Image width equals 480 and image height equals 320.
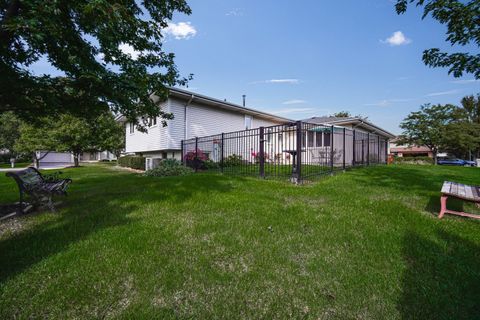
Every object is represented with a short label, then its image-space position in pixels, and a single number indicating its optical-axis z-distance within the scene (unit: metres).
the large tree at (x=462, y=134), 29.29
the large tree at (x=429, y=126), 30.53
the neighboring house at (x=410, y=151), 57.16
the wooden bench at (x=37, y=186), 4.17
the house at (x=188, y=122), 12.05
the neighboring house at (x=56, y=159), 29.16
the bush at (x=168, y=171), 9.70
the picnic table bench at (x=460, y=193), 3.37
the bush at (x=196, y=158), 11.09
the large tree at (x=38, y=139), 19.00
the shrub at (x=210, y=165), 11.55
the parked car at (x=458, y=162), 37.22
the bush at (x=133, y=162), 15.05
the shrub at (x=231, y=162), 11.30
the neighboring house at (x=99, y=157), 44.94
